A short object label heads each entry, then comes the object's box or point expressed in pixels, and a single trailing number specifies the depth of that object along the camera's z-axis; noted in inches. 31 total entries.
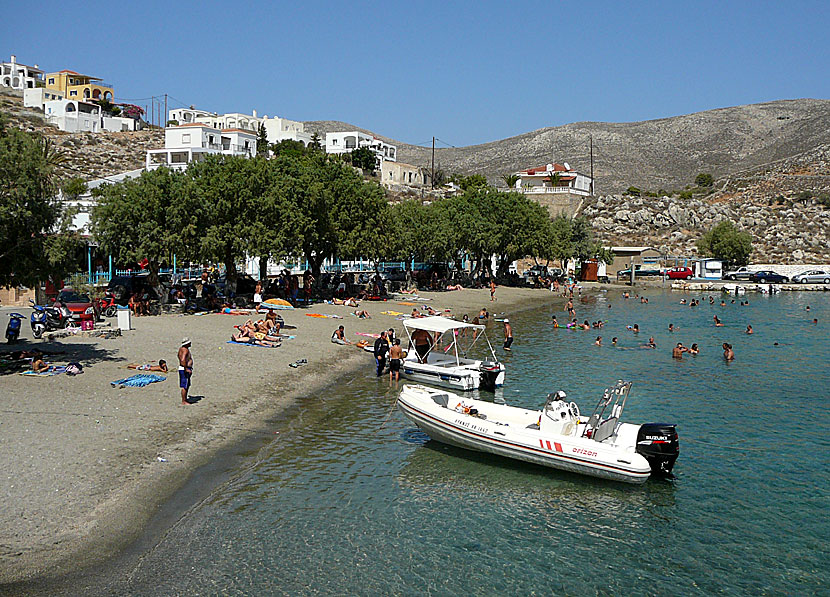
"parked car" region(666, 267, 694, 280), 3292.3
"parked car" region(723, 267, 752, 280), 3203.7
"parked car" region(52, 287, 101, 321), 1194.0
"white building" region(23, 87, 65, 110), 5698.8
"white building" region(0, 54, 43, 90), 6471.5
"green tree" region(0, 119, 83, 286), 770.2
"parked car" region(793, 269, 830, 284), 3090.6
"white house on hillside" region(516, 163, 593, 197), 4111.7
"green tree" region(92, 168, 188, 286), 1346.0
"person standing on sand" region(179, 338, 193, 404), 783.1
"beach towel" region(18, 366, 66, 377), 823.1
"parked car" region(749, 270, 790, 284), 3083.2
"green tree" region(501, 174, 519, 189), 4417.8
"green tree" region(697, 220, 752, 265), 3427.7
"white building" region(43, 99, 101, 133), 5260.8
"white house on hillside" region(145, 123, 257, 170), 4001.0
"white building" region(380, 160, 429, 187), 4562.0
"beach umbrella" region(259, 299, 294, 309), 1588.3
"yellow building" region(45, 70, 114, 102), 6510.8
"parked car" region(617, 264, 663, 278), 3403.1
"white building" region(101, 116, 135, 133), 5544.8
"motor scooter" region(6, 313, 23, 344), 990.4
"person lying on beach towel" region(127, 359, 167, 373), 903.1
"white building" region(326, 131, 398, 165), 5388.8
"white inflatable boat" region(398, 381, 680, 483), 637.3
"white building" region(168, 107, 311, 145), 5659.5
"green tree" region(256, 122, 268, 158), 4660.2
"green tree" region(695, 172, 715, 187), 5353.3
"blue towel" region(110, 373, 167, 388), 826.5
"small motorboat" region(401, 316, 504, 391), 1000.9
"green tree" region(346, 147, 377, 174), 4564.5
